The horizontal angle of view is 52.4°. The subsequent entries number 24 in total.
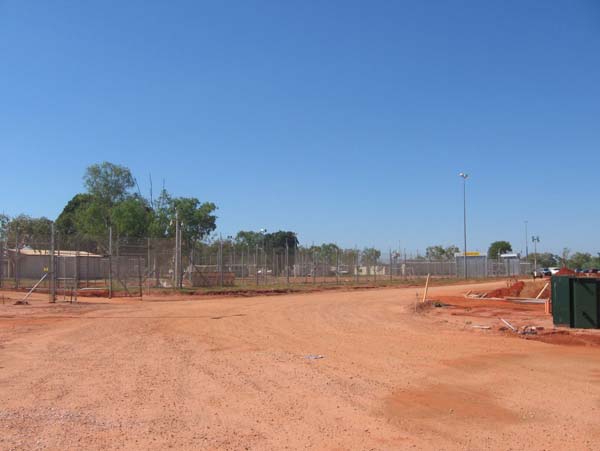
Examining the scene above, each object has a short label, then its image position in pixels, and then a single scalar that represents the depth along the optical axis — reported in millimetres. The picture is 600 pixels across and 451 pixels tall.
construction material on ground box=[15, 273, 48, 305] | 23828
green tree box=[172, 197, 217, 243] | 77688
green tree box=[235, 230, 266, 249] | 111662
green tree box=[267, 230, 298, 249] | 144125
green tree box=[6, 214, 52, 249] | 78062
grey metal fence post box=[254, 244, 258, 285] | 40950
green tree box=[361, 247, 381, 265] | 53438
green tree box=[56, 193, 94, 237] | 88875
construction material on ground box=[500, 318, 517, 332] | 15709
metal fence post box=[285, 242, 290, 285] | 41669
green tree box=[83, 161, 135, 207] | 79188
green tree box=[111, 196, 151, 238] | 69938
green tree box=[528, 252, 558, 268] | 99688
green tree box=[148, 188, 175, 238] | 69625
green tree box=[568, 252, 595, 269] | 81000
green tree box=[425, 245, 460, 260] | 112500
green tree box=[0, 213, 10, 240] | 70231
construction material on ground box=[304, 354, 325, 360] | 11533
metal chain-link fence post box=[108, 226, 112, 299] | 27375
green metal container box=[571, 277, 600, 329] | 15211
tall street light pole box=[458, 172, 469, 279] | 59375
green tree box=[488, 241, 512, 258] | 141750
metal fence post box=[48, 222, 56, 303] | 23359
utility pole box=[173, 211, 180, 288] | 34125
